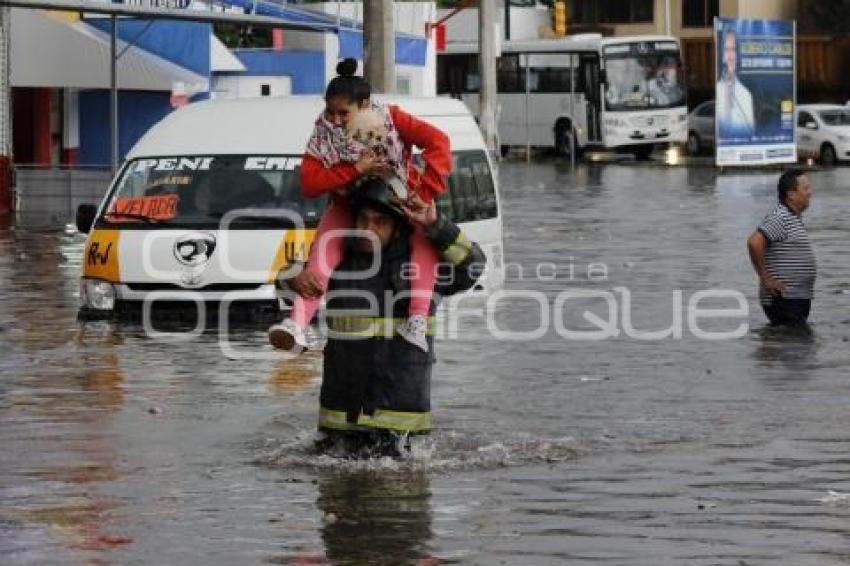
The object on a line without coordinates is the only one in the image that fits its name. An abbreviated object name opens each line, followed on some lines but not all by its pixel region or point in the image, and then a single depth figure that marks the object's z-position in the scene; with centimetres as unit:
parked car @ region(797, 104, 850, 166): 5872
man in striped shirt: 1853
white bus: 6481
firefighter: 1140
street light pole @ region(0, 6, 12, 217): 3466
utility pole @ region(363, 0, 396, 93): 3183
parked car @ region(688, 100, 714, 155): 6594
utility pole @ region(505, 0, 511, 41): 7898
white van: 1803
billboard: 5516
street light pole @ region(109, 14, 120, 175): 3266
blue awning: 3756
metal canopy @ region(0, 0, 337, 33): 2934
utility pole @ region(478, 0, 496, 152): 5650
